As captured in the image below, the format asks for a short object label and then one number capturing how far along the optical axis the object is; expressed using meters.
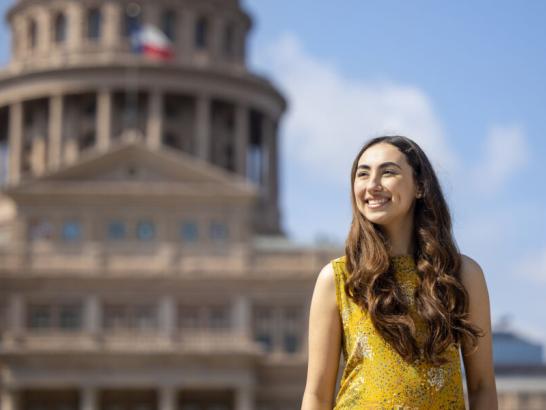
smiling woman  6.26
